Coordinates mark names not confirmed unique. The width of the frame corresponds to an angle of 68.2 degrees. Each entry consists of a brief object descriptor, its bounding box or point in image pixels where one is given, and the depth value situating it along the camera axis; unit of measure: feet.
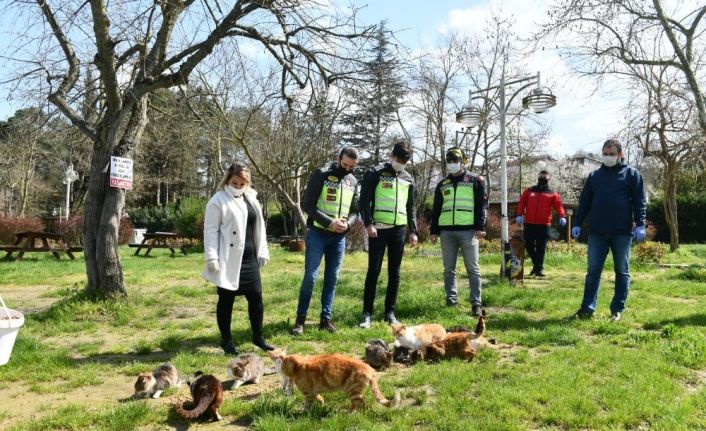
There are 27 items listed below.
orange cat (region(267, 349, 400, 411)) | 10.14
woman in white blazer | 14.29
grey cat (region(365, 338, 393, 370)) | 13.29
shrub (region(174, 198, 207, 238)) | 70.74
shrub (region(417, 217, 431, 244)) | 68.40
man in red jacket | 30.83
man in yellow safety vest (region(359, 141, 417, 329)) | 17.74
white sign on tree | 21.68
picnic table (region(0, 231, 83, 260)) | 46.16
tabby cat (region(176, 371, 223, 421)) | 10.10
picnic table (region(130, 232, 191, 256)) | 56.70
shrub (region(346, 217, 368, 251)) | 51.72
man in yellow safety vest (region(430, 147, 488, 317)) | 19.58
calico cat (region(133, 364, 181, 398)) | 11.69
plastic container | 11.80
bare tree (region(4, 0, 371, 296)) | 21.02
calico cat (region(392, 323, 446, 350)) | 13.92
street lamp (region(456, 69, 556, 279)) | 27.51
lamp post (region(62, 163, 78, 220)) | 75.66
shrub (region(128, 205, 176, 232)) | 111.45
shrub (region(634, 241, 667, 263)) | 38.34
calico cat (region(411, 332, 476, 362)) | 13.83
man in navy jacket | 18.49
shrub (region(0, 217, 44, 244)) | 70.03
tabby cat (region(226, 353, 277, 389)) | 12.23
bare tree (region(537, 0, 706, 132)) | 31.50
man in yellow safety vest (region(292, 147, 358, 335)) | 16.83
